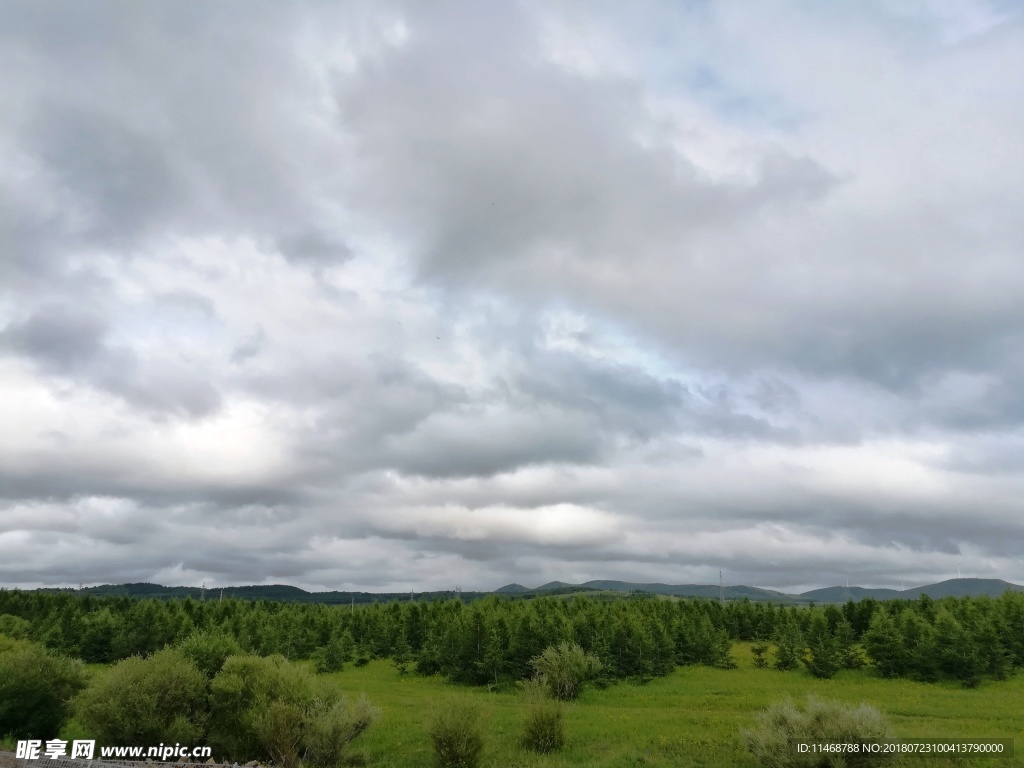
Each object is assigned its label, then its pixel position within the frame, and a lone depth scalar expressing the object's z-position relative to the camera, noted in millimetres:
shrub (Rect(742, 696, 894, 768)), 21359
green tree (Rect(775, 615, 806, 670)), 62969
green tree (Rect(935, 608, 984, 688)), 54312
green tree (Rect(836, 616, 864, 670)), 61406
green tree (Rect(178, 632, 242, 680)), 29645
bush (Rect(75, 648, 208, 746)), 25219
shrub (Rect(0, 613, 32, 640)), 72700
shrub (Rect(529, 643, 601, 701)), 48125
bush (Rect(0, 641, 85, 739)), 28656
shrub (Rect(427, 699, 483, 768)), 26359
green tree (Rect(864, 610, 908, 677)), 58062
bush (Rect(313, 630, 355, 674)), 70562
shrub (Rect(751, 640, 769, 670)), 65875
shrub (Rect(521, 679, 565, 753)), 30477
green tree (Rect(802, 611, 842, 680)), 59094
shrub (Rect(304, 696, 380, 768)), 26219
